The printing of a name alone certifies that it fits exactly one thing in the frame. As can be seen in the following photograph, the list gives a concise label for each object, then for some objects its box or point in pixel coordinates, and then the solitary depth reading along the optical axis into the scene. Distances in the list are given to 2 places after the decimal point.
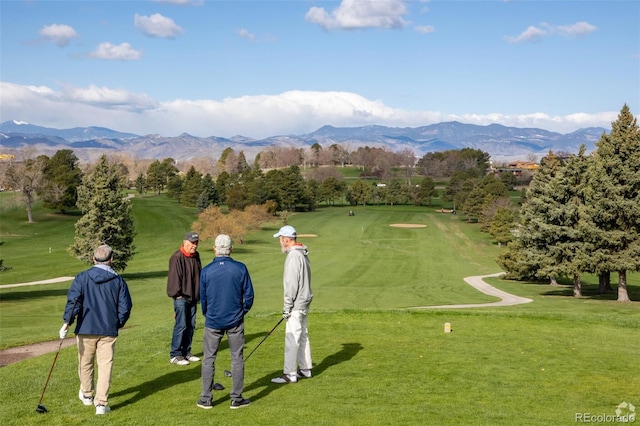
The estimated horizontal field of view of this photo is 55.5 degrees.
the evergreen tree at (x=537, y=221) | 43.78
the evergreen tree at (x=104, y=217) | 55.34
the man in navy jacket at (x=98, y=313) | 10.35
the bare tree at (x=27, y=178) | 100.38
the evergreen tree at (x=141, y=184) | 166.68
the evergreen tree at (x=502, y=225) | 89.94
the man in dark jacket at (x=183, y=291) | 13.24
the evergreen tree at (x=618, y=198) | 37.47
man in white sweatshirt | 11.55
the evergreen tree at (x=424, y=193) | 152.88
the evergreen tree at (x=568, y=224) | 40.41
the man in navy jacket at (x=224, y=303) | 10.55
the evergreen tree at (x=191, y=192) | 135.00
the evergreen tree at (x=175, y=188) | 152.00
